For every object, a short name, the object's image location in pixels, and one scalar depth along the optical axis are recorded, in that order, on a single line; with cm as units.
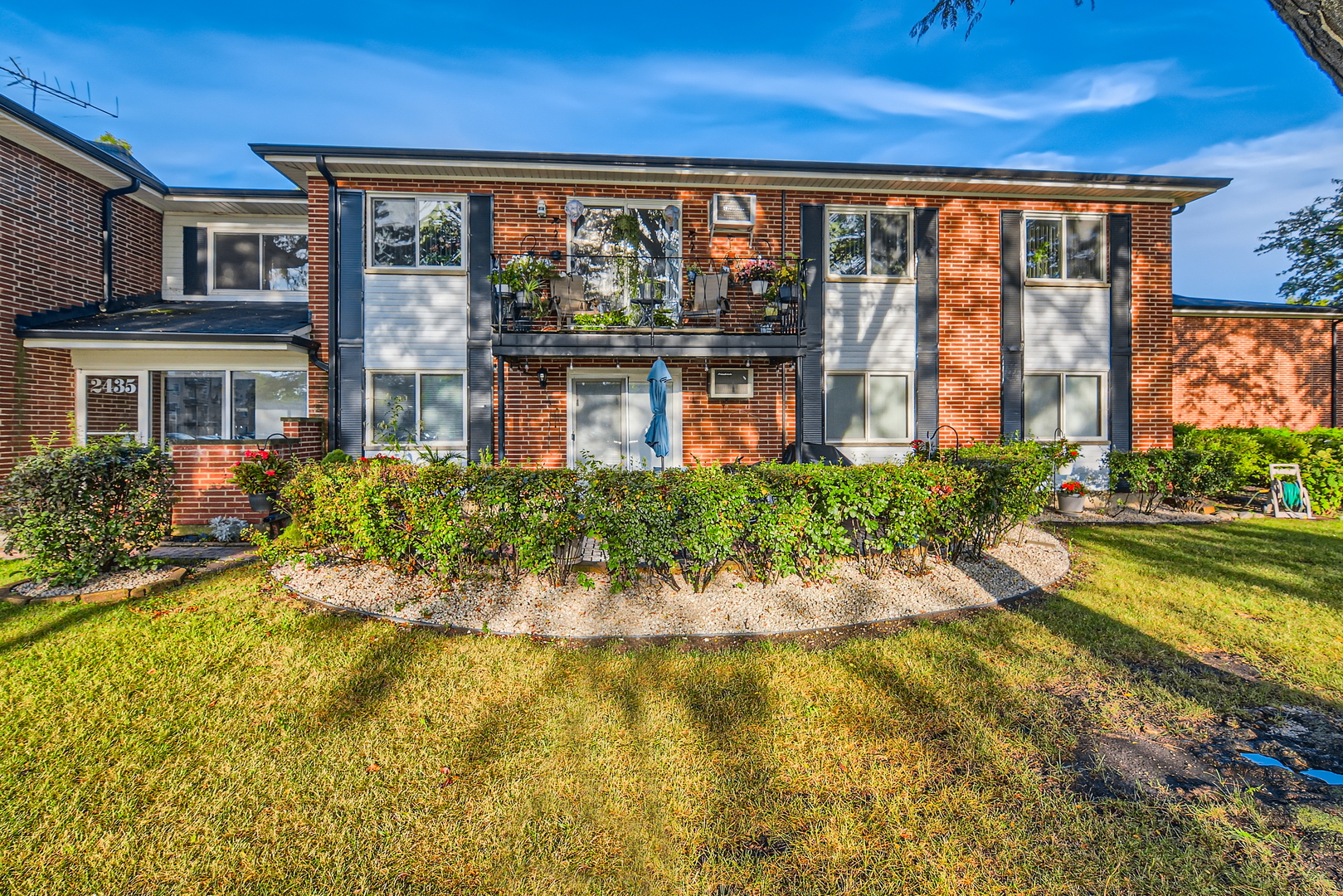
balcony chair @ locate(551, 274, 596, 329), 896
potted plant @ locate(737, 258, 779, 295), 920
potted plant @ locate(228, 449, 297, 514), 718
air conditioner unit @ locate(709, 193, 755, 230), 966
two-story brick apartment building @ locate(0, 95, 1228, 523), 902
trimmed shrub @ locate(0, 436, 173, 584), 479
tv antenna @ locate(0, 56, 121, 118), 1048
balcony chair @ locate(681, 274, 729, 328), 913
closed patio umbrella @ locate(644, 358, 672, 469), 755
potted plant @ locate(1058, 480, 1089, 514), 898
